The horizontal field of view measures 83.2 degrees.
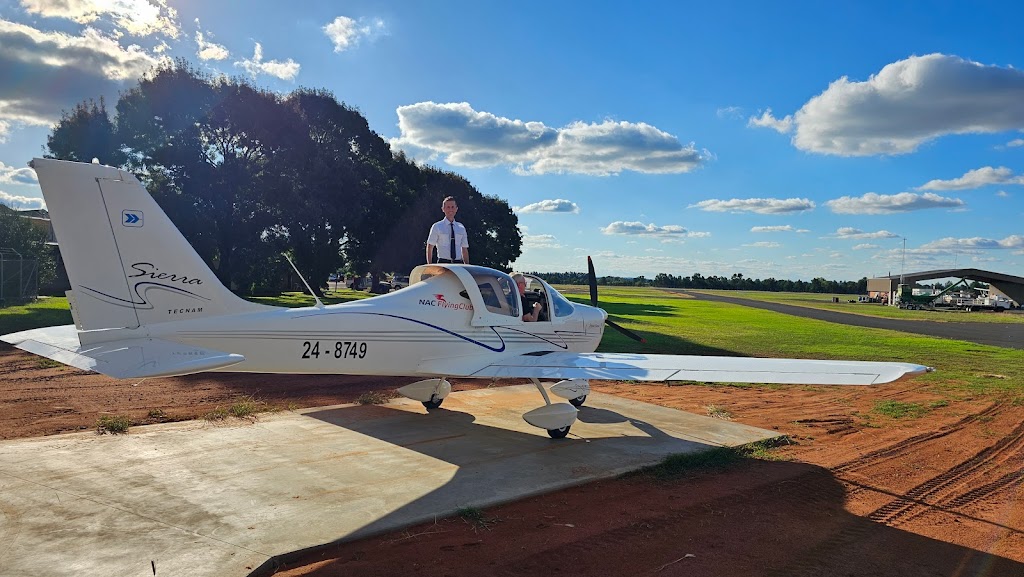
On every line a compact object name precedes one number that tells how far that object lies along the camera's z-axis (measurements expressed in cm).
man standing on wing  914
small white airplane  530
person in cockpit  901
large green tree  2647
